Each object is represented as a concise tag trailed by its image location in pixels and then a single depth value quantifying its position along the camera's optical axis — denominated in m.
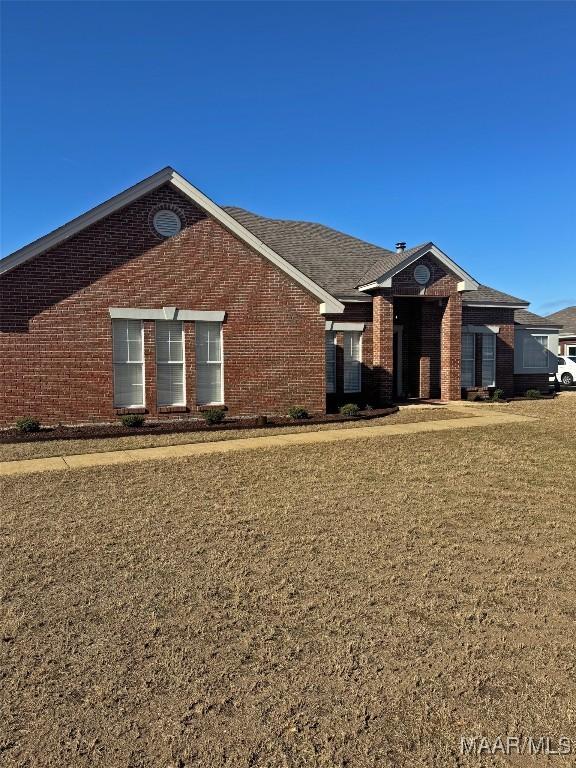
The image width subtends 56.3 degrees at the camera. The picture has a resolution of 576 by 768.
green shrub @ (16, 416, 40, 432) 12.73
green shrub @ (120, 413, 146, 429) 13.66
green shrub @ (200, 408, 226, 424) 14.40
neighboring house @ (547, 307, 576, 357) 43.38
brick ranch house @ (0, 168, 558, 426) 13.33
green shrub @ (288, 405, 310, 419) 15.45
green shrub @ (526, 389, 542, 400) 23.25
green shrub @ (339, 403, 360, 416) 15.94
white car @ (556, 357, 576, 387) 34.19
